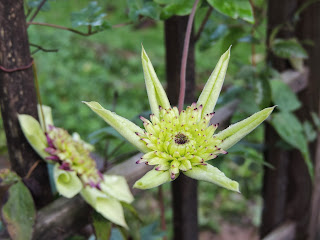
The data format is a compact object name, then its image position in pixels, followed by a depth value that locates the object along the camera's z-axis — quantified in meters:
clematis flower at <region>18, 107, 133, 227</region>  0.64
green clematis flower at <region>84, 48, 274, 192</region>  0.45
